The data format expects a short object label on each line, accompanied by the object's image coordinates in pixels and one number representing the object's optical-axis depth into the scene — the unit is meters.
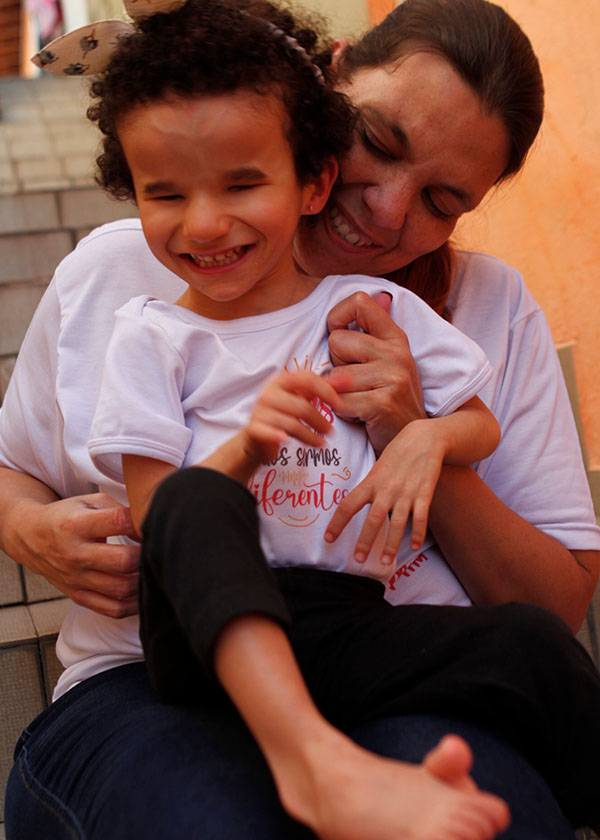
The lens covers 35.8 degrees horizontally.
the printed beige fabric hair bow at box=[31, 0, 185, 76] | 1.09
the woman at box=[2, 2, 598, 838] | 1.08
